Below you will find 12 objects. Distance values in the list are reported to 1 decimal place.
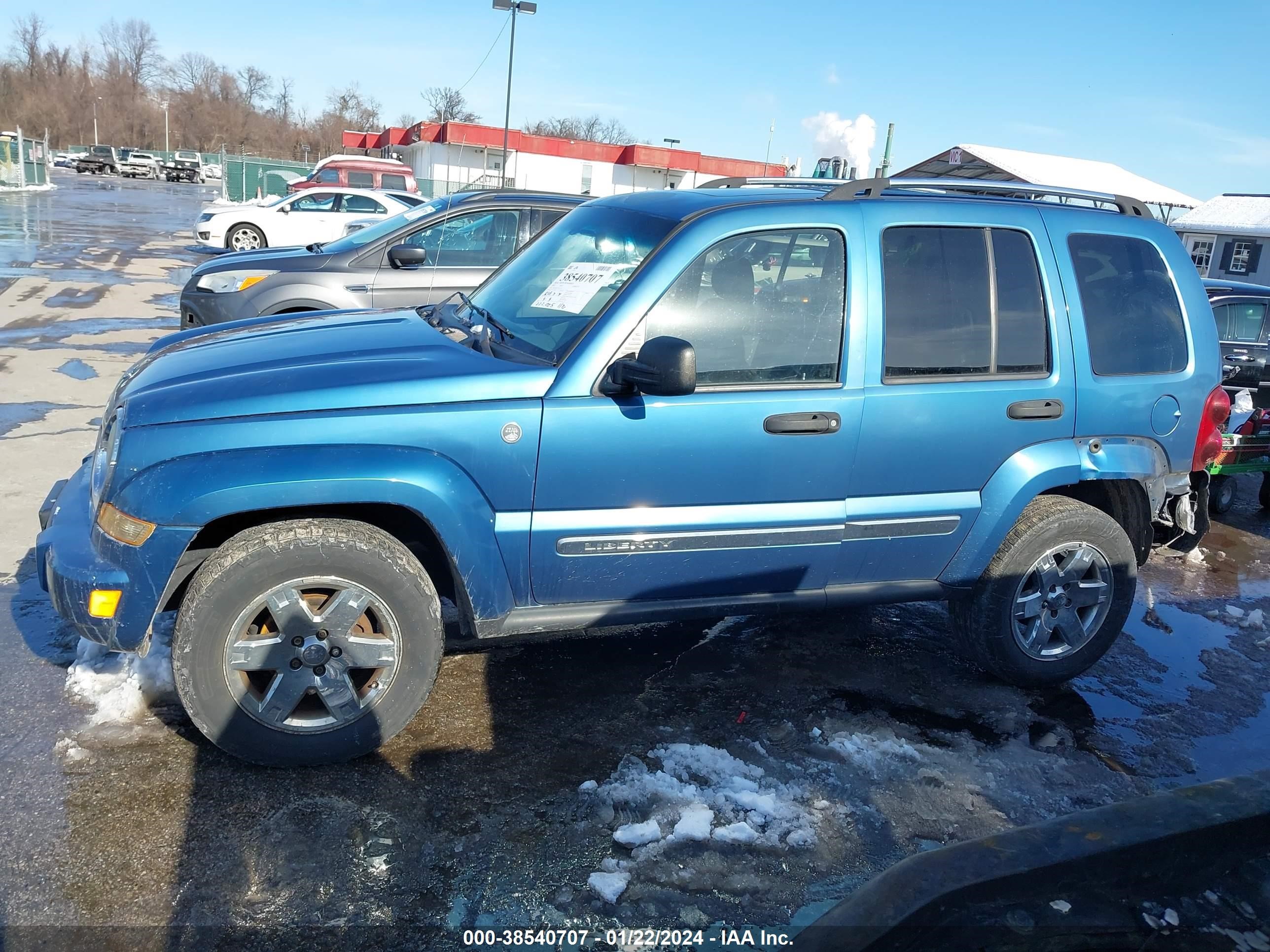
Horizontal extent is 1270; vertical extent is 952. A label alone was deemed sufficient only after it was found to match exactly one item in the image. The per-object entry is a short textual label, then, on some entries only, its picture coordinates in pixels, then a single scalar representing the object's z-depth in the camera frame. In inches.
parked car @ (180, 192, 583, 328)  289.0
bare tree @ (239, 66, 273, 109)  4320.9
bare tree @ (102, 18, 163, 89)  4493.1
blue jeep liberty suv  125.6
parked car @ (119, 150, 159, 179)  2496.3
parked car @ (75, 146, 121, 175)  2503.6
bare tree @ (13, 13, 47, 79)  4207.7
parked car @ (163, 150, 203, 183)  2490.2
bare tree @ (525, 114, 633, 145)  3403.1
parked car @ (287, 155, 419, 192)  1027.9
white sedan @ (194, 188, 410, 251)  757.3
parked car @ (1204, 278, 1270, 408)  370.3
